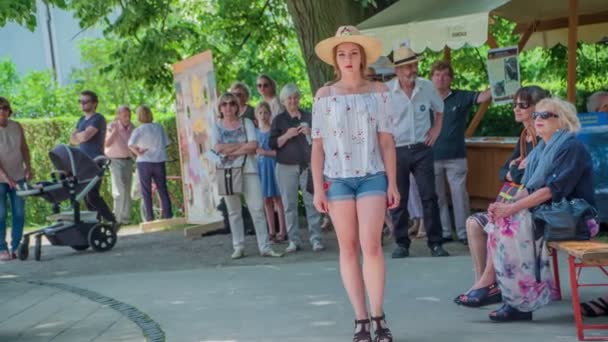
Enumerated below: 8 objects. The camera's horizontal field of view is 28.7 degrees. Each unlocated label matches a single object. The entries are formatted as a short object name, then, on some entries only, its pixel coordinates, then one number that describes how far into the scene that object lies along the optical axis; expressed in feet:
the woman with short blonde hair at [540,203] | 23.86
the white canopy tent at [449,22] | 37.60
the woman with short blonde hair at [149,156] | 55.47
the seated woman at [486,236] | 26.30
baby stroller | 44.14
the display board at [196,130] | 47.78
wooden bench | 21.90
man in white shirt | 36.35
